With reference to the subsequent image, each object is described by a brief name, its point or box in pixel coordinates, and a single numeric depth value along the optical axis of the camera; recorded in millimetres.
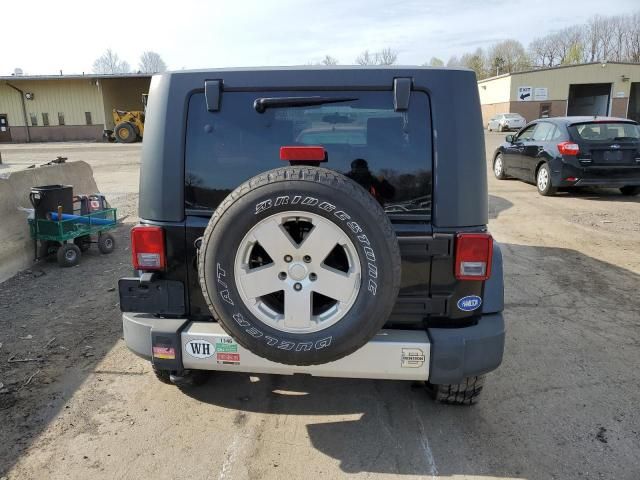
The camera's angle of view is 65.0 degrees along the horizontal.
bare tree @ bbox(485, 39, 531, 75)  81688
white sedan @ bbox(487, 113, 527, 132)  39531
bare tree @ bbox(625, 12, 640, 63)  84381
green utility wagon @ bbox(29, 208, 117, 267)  6176
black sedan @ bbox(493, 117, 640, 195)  9672
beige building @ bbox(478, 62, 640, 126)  42781
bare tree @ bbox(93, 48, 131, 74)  100500
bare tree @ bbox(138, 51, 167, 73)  99925
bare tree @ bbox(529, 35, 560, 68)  94938
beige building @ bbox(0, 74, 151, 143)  36500
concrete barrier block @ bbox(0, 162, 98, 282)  5855
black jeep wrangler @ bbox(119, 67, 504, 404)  2461
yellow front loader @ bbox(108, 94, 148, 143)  32188
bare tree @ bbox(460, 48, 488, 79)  83206
